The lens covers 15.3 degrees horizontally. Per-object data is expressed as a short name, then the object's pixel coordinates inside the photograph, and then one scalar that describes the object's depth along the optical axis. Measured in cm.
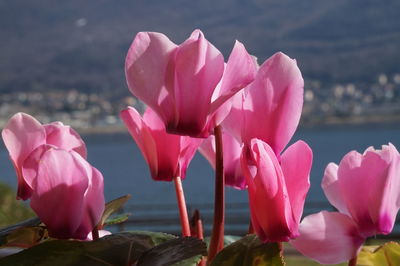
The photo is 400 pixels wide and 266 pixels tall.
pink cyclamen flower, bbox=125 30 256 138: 54
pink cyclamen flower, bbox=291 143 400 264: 56
